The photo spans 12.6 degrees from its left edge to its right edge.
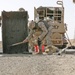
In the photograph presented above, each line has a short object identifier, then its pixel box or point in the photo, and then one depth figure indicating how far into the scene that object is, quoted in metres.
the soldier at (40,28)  14.19
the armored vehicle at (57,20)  24.56
